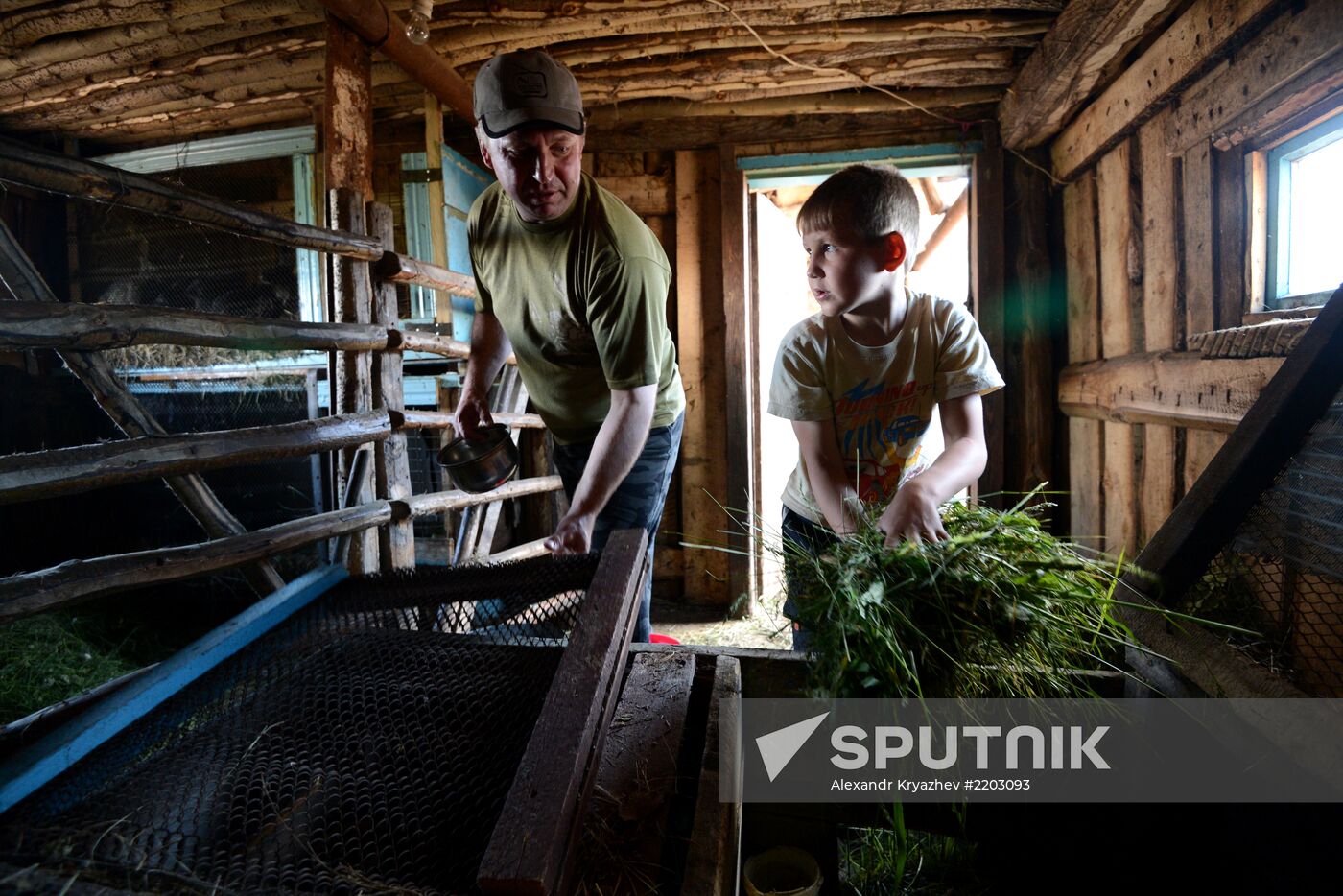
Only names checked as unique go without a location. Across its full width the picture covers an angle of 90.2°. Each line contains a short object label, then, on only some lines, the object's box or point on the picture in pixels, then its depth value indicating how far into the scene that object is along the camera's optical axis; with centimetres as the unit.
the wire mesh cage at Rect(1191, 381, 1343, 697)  141
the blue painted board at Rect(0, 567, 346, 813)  133
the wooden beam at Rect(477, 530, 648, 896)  98
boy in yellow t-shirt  216
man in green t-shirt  218
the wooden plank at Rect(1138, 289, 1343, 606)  157
